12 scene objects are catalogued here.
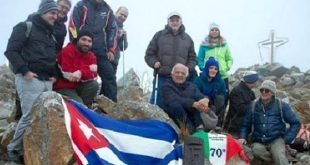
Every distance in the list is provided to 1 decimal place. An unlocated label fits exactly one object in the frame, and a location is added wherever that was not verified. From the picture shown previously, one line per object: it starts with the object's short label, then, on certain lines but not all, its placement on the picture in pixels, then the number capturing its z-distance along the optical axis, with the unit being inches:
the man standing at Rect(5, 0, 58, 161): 279.1
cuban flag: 226.1
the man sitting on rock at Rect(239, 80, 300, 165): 347.3
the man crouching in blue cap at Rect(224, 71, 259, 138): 374.0
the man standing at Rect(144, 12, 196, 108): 374.0
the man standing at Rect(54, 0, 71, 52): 323.0
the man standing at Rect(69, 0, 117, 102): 350.6
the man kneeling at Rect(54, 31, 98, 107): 315.6
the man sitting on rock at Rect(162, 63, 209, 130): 336.2
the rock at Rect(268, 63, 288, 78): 941.8
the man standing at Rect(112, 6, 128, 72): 398.9
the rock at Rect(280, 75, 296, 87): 818.7
